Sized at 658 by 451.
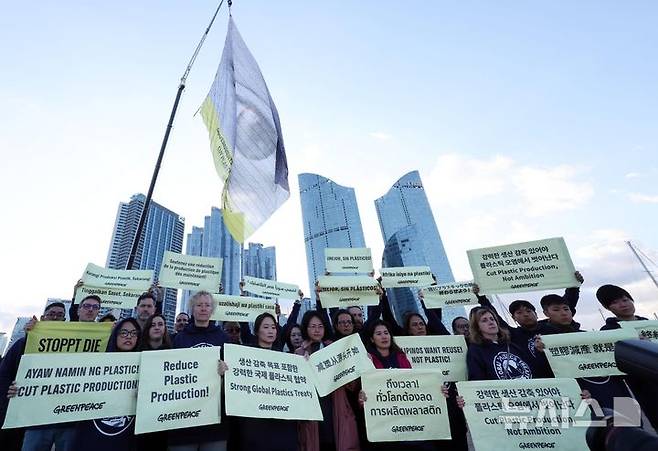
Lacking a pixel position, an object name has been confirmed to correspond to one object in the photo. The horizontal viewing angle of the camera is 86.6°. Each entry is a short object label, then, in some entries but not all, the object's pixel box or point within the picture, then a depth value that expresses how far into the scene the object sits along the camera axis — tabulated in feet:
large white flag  27.45
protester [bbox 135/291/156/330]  19.21
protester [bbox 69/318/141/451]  11.47
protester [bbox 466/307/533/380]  14.74
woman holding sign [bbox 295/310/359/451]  13.41
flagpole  26.71
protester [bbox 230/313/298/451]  12.09
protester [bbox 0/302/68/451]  13.41
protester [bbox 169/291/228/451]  11.76
